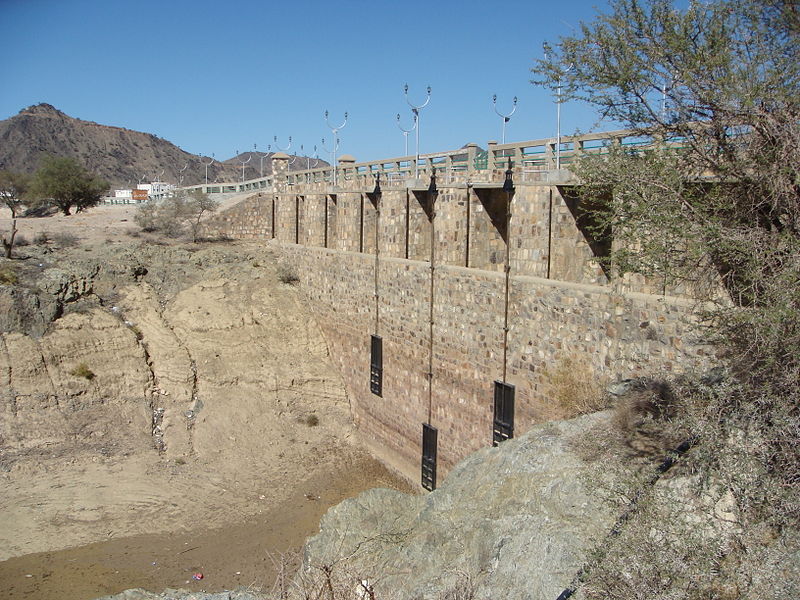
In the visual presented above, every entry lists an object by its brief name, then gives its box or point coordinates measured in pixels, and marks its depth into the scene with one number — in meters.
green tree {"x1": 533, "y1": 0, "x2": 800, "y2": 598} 7.53
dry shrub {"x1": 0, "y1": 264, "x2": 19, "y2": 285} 21.06
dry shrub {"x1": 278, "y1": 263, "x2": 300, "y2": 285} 24.03
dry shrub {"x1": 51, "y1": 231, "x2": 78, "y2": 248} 26.12
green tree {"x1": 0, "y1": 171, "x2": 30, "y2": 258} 44.17
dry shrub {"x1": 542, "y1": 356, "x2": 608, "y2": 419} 12.28
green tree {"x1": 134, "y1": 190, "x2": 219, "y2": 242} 28.25
